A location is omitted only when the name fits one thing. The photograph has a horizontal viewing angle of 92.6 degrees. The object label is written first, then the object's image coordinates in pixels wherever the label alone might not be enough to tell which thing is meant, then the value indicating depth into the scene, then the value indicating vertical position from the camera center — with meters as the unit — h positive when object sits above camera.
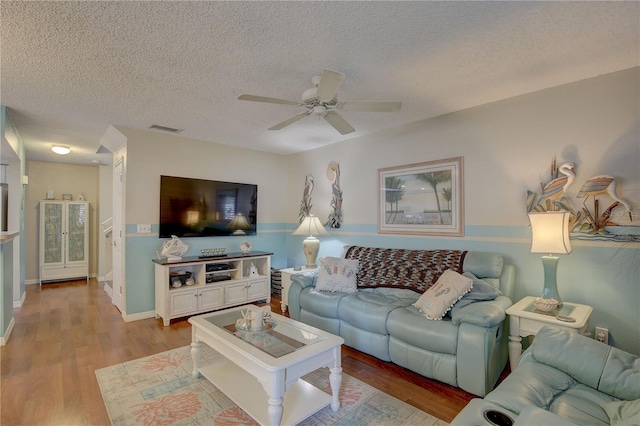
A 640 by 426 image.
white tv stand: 3.76 -0.93
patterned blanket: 2.97 -0.54
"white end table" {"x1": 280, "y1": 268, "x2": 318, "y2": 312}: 4.17 -0.95
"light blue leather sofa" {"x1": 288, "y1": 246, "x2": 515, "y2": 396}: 2.18 -0.93
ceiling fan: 1.95 +0.84
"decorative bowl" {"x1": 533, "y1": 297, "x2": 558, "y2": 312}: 2.25 -0.67
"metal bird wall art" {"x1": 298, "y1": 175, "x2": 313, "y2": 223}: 5.01 +0.29
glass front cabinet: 5.74 -0.47
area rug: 1.97 -1.32
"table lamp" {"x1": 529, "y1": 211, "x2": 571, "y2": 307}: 2.30 -0.19
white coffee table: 1.76 -0.94
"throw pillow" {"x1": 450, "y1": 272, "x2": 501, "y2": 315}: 2.47 -0.65
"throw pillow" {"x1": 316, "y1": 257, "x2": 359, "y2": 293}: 3.30 -0.66
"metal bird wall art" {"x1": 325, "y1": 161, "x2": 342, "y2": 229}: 4.48 +0.27
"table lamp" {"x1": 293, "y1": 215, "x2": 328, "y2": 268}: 4.38 -0.26
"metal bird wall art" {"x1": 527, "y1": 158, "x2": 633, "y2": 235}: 2.36 +0.14
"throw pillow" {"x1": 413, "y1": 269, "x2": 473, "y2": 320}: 2.45 -0.67
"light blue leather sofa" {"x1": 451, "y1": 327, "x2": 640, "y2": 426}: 1.33 -0.85
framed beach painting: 3.28 +0.19
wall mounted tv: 4.09 +0.11
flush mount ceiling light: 4.62 +1.02
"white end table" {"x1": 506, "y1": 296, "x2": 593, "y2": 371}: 2.12 -0.74
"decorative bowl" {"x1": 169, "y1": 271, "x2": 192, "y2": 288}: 3.87 -0.81
